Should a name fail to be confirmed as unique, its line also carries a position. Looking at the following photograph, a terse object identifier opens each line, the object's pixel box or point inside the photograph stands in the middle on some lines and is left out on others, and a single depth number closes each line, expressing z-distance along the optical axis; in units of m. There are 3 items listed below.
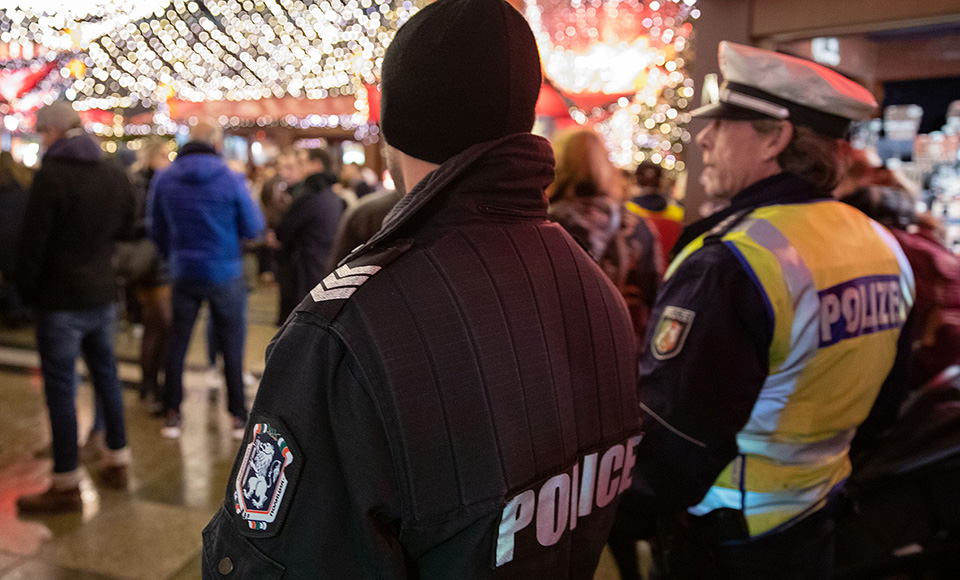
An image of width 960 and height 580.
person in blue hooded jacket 4.15
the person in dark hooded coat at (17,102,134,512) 3.33
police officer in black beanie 0.84
